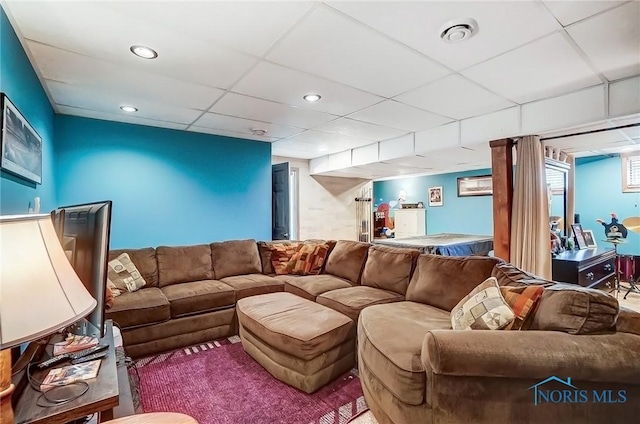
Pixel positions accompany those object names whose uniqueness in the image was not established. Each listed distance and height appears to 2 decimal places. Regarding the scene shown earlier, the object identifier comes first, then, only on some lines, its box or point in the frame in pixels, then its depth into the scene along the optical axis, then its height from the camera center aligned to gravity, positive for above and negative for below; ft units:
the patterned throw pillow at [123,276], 9.40 -1.94
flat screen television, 3.97 -0.44
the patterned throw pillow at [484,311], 5.21 -1.78
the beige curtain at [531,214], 10.37 -0.02
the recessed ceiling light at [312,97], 9.05 +3.57
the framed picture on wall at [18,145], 5.24 +1.45
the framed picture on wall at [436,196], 25.59 +1.51
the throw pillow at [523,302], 5.19 -1.57
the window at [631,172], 16.88 +2.28
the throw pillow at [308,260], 12.29 -1.84
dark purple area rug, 6.15 -4.04
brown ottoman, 6.79 -2.99
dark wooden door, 16.40 +0.75
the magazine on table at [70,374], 3.80 -2.08
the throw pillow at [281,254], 12.41 -1.65
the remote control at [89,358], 4.36 -2.08
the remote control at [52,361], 4.16 -2.04
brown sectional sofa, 4.38 -2.39
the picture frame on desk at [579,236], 15.69 -1.19
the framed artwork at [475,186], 22.41 +2.12
